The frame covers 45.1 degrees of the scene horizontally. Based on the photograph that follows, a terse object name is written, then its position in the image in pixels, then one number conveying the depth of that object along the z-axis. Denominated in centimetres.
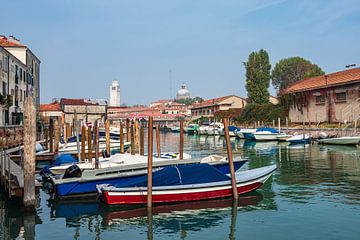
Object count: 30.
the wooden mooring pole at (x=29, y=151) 1236
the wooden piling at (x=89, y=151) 2096
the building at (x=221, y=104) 8681
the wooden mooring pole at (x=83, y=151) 2212
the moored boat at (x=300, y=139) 4078
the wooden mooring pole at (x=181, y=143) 1996
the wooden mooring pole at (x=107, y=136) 2485
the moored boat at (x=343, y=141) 3484
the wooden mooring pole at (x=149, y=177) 1320
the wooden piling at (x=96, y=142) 1750
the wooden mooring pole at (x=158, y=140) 2334
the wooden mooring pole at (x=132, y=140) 2885
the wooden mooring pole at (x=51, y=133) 2676
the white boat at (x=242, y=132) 5091
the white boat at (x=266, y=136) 4635
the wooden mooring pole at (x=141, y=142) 2506
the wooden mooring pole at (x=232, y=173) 1424
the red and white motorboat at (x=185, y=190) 1352
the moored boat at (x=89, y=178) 1476
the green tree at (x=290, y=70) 8725
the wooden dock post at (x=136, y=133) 3041
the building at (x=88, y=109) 6494
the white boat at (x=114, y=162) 1753
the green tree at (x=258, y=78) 6942
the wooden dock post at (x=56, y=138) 2762
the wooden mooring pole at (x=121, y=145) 2816
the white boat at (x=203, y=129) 6863
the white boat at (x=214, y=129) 6519
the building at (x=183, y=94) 18328
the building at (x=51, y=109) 6975
